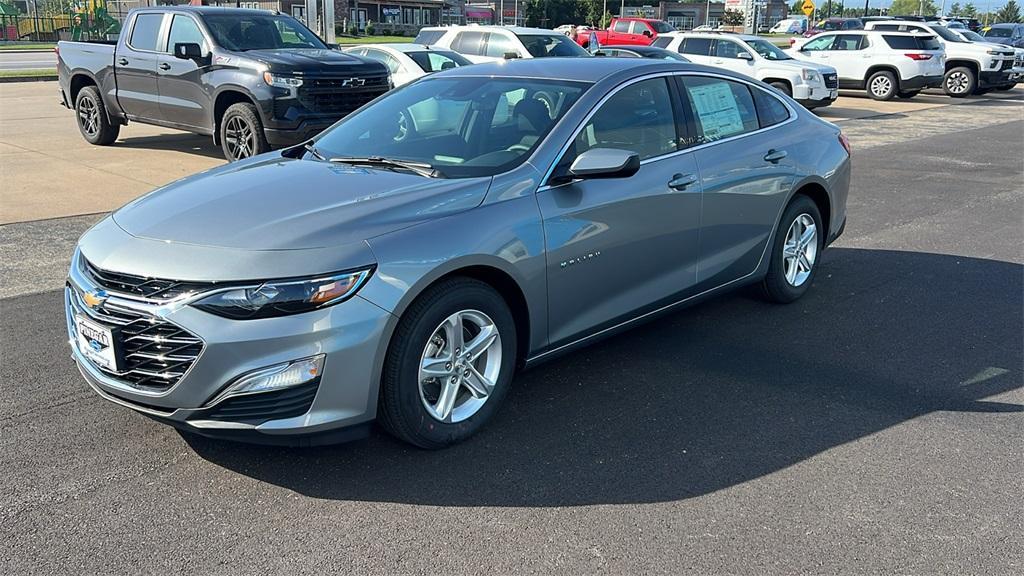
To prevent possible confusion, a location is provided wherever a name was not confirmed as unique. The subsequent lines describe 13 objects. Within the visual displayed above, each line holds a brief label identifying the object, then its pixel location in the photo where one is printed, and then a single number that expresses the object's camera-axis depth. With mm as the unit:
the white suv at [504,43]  16578
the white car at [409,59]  15109
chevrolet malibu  3344
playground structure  48878
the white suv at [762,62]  19484
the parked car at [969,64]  25125
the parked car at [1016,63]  26109
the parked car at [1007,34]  33438
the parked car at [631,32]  32781
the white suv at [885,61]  23203
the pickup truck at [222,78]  10500
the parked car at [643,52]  20064
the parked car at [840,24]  38094
